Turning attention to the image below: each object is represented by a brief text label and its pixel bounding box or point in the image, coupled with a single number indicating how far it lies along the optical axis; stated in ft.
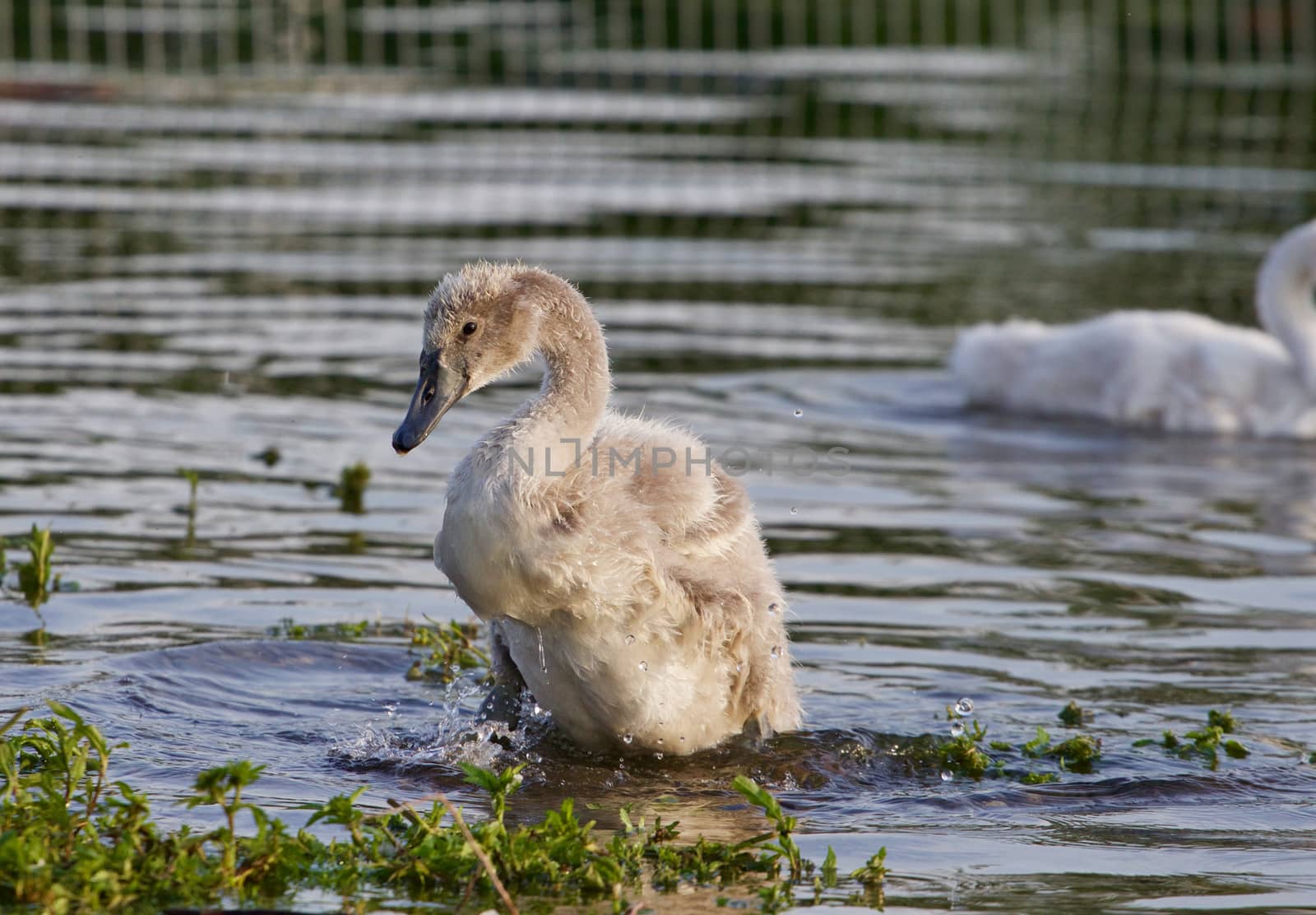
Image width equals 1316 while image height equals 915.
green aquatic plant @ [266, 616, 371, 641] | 50.75
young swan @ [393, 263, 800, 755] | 39.24
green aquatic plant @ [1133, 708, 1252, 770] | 43.68
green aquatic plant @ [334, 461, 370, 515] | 63.31
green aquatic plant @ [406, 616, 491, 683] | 49.39
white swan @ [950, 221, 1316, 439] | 79.46
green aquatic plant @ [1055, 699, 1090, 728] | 46.11
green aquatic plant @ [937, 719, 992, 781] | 43.06
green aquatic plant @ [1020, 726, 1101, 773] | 43.37
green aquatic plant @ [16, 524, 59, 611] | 50.89
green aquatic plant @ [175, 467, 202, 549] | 58.35
